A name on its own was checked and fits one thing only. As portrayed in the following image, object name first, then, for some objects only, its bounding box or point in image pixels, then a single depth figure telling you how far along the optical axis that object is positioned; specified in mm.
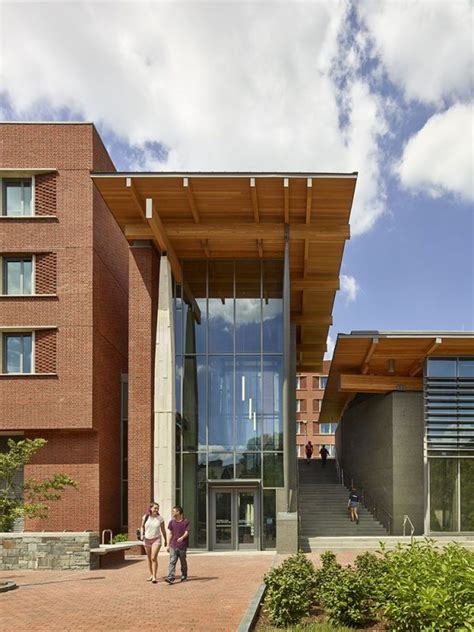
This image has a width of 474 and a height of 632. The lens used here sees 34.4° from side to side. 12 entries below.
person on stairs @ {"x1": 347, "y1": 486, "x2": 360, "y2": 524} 32406
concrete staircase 30688
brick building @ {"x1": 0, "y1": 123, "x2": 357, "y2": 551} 25984
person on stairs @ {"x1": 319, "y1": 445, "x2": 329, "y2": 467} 51069
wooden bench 20438
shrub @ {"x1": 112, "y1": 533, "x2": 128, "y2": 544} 25678
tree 18723
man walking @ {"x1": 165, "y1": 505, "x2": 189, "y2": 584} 16922
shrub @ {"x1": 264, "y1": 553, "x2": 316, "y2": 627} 11609
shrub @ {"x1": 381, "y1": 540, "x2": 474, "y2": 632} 9016
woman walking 17031
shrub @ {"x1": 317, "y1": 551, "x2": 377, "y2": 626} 11188
